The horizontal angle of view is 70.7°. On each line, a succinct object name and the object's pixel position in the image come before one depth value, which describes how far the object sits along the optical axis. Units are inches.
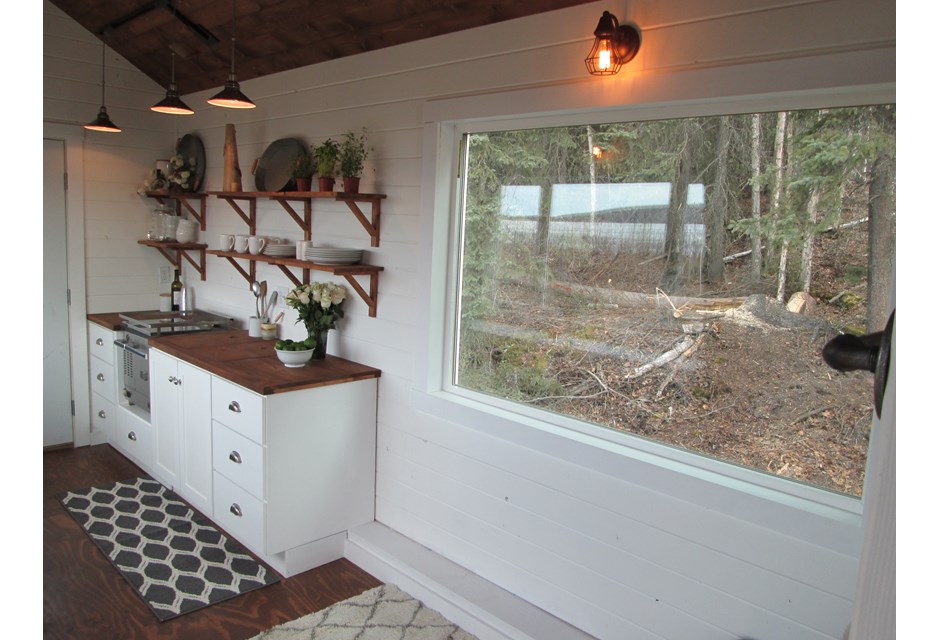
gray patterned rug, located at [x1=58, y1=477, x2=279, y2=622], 113.4
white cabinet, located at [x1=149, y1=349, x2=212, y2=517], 133.5
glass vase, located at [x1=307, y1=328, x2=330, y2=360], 133.0
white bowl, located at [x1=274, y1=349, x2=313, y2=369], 125.4
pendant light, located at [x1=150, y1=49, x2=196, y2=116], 128.7
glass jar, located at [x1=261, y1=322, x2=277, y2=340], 153.6
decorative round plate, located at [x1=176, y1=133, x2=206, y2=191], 180.5
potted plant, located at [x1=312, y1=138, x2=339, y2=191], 127.6
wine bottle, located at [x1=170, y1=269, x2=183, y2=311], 190.1
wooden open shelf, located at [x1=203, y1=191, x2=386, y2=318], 121.9
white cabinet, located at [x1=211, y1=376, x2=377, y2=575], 115.7
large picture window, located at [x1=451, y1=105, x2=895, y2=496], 73.6
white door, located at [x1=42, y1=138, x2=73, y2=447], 175.0
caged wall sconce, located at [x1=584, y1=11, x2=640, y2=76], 82.1
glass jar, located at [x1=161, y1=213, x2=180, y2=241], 184.2
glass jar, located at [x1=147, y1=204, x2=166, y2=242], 184.7
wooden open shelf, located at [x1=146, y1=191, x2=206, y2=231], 180.7
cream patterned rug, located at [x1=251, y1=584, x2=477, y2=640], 102.4
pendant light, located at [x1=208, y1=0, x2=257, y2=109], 112.2
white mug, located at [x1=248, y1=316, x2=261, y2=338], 157.2
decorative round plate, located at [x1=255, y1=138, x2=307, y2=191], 144.6
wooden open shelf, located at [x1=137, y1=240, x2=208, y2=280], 180.2
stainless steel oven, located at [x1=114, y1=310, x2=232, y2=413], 158.7
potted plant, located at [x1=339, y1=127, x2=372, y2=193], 123.1
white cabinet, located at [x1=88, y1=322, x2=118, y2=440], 174.4
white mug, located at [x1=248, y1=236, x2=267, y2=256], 150.3
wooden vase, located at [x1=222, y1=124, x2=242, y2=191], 156.2
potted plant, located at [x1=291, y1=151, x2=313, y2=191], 137.0
